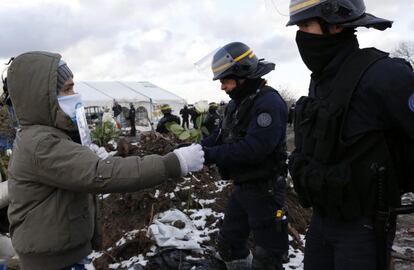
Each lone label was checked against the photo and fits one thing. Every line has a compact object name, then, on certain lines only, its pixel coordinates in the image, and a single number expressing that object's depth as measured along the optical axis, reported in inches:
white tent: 1079.4
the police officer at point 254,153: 126.6
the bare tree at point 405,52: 1539.7
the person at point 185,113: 931.2
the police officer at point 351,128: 72.6
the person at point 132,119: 808.3
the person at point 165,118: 337.1
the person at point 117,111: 891.5
